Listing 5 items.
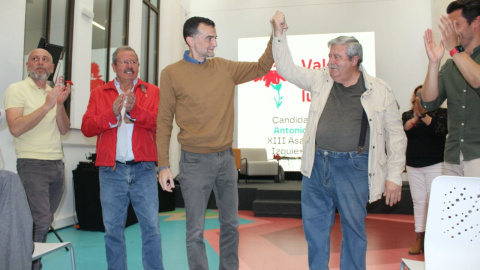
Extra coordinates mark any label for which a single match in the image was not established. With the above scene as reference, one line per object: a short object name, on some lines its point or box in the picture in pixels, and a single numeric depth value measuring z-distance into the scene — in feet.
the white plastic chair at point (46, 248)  6.19
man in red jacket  7.68
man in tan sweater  7.18
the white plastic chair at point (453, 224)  4.39
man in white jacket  6.75
